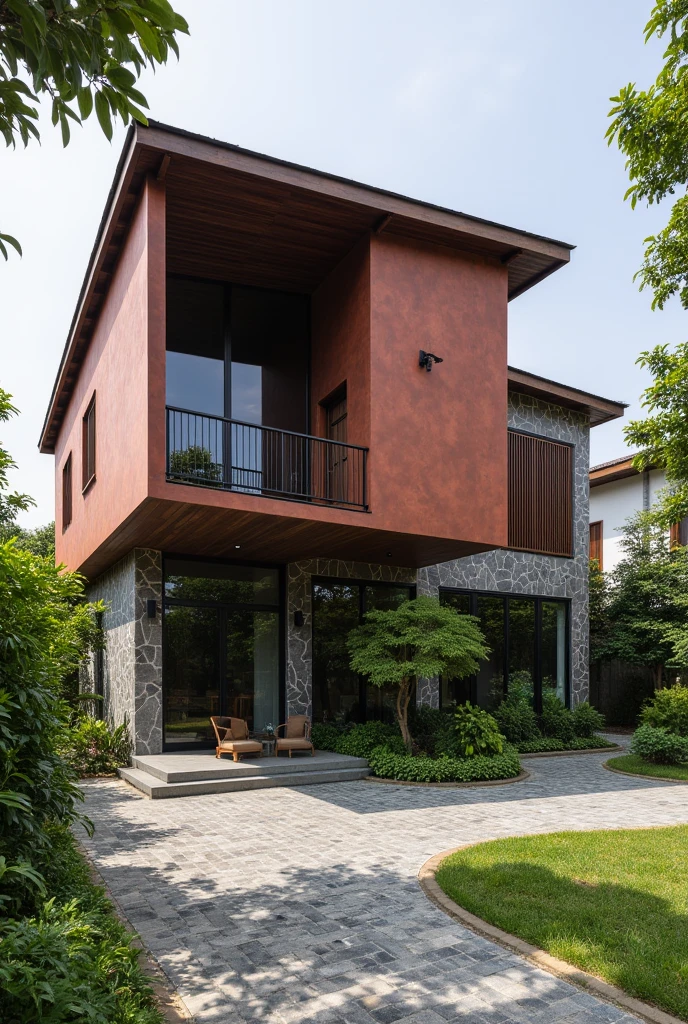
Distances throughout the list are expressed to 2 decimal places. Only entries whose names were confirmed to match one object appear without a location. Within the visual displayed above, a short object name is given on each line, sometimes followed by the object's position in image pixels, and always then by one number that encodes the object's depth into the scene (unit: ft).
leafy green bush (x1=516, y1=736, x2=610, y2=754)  46.65
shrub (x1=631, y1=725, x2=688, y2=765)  39.22
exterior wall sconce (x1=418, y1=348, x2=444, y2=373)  36.04
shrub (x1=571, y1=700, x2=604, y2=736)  50.26
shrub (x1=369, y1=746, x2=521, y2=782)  35.50
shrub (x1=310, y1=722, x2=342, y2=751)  40.82
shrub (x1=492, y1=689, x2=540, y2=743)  46.70
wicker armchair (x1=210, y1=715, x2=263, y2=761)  36.60
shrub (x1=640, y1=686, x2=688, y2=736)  40.83
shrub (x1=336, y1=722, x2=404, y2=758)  38.65
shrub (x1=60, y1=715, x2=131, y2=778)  36.99
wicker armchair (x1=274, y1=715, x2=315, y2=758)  38.19
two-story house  31.55
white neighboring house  69.92
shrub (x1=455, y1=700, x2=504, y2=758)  37.83
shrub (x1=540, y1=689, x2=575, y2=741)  49.39
